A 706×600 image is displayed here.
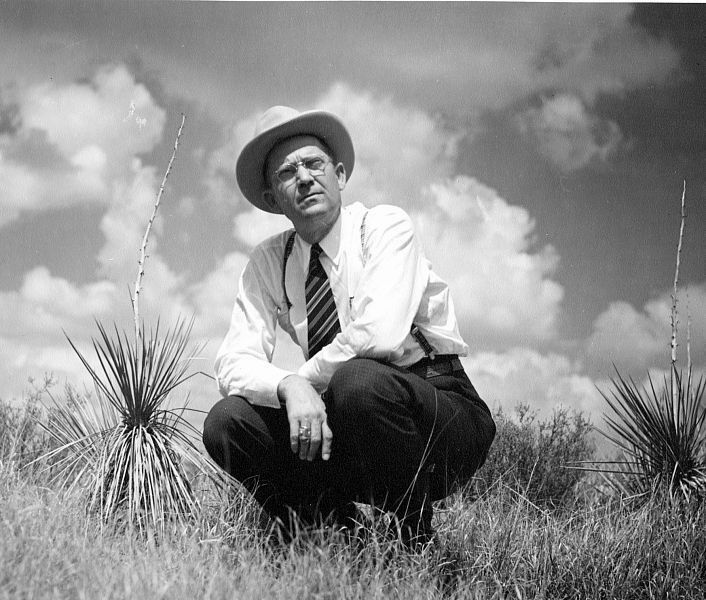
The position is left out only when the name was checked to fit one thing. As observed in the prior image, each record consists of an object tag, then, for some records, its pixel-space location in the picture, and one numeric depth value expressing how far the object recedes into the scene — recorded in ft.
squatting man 9.11
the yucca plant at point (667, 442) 16.46
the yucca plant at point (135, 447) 13.11
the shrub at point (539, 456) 19.13
